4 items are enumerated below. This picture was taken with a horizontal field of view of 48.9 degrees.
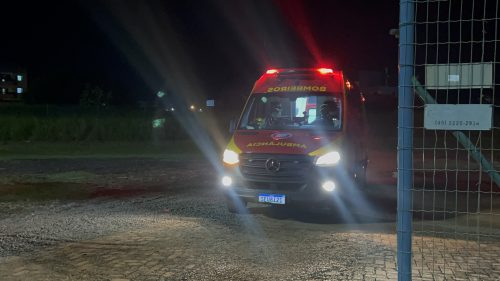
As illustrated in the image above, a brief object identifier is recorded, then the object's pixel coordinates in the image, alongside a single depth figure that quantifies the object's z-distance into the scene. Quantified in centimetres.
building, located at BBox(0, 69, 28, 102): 8825
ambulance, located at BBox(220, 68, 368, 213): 842
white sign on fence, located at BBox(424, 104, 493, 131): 351
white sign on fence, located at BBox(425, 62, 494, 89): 377
